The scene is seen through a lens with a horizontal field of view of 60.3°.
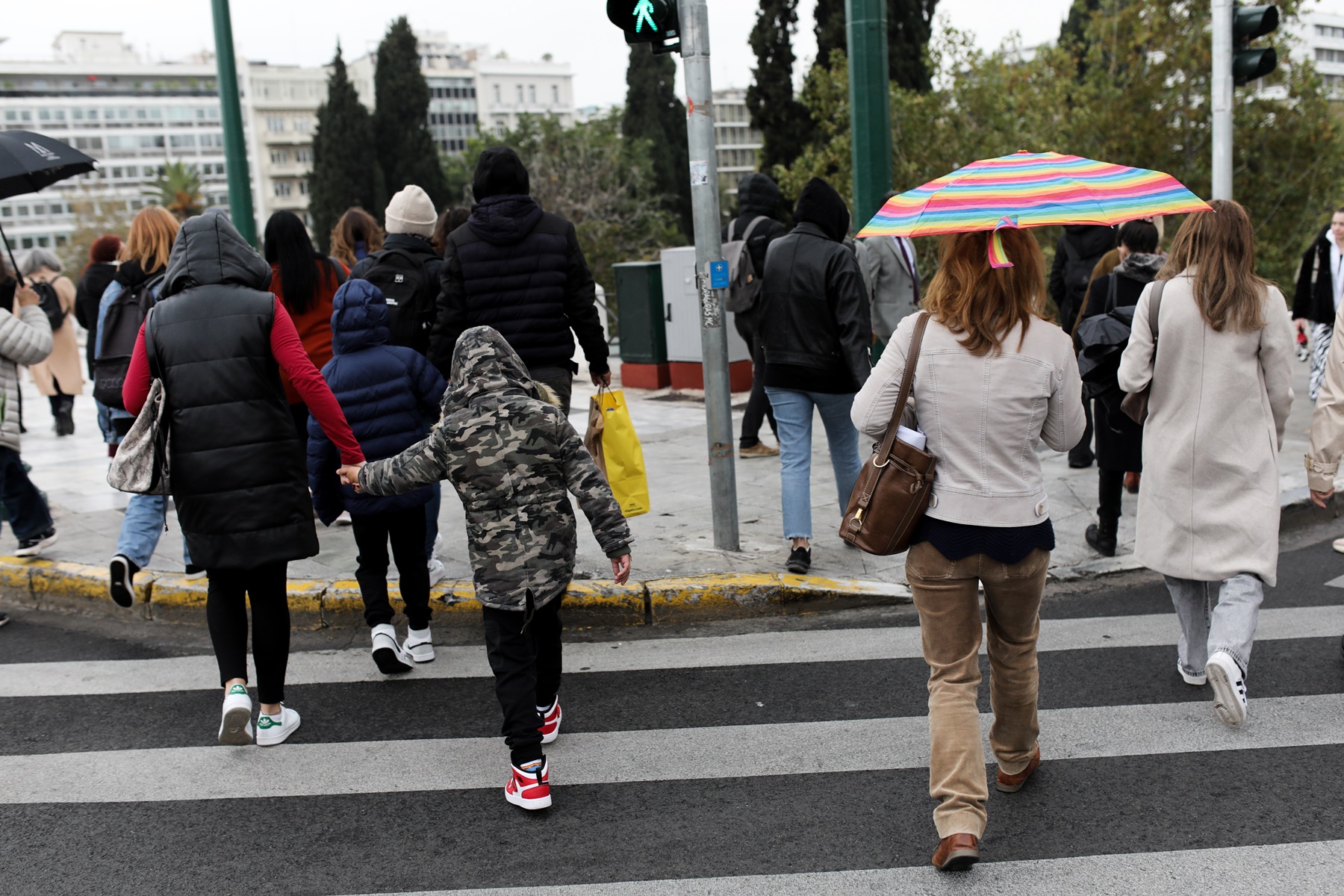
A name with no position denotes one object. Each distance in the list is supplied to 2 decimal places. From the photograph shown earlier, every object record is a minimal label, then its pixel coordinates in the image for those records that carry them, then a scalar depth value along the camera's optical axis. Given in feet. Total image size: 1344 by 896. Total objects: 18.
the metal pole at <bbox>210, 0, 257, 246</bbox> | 29.91
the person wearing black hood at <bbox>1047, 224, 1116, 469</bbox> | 26.43
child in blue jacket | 15.65
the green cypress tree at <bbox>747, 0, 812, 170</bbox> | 120.78
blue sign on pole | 19.77
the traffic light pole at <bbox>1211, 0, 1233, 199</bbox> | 28.73
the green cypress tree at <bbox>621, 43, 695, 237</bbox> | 187.32
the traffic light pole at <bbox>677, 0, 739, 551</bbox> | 19.25
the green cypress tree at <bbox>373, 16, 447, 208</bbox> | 212.23
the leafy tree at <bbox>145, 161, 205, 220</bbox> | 200.64
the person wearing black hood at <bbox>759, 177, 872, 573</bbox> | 18.88
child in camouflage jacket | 12.21
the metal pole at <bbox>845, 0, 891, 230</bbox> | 24.00
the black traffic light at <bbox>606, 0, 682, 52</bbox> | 18.72
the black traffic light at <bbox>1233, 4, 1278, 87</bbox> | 28.27
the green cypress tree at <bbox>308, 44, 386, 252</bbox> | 213.46
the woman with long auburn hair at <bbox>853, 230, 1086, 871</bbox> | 10.29
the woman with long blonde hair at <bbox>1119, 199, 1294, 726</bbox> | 13.12
